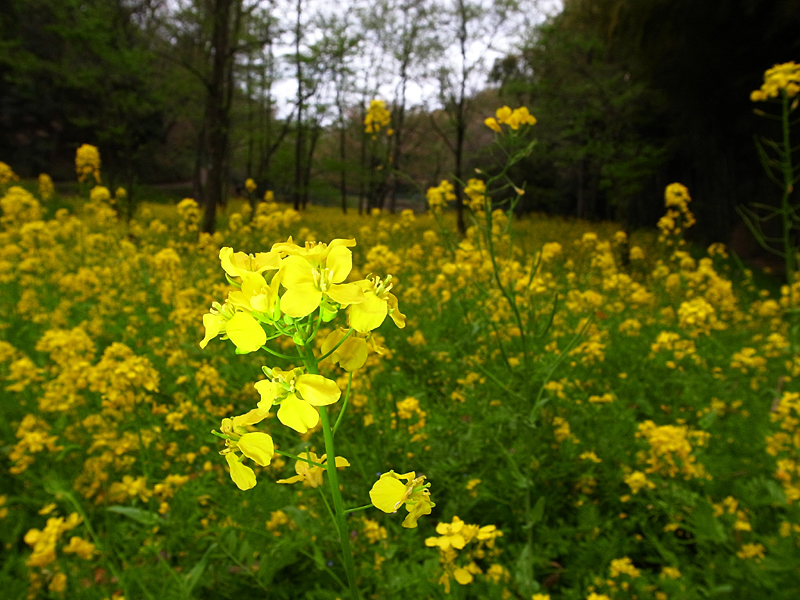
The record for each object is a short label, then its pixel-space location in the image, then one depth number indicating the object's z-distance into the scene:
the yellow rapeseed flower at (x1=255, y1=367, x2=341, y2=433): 0.13
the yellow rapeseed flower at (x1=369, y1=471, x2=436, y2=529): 0.14
